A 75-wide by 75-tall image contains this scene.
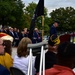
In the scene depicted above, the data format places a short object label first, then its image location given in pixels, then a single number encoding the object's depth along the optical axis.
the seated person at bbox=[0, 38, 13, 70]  2.77
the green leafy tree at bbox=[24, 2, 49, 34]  48.44
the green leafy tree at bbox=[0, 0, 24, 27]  33.70
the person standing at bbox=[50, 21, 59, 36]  8.31
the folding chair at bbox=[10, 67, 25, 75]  2.23
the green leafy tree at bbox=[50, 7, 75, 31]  55.36
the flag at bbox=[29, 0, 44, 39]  3.62
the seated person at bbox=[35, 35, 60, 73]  2.68
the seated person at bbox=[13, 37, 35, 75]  2.93
